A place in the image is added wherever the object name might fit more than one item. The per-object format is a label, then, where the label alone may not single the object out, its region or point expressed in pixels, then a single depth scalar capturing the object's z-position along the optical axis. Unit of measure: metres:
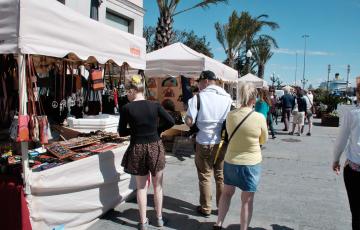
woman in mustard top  3.33
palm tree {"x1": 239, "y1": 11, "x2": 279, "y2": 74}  26.22
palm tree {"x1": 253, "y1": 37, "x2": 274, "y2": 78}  42.72
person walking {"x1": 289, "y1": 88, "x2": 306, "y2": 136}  12.06
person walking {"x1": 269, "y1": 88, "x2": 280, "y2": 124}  16.29
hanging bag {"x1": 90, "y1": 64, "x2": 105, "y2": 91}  5.59
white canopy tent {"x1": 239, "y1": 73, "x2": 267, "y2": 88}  18.18
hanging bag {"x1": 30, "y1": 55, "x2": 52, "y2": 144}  3.15
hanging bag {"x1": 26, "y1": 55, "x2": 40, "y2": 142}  3.08
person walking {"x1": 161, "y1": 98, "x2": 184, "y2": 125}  8.91
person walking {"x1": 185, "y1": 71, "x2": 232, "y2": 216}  4.07
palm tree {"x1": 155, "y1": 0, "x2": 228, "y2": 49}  16.05
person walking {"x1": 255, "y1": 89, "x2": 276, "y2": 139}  8.01
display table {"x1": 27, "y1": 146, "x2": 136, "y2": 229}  3.19
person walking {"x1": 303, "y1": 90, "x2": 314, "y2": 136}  12.27
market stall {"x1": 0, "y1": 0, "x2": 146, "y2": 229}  2.88
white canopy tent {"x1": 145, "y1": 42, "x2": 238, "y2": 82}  7.97
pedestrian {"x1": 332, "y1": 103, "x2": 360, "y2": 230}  3.11
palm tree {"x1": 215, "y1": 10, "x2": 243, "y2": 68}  25.56
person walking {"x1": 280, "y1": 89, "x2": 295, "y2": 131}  13.12
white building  10.04
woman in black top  3.58
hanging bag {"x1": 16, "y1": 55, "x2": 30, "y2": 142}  2.98
